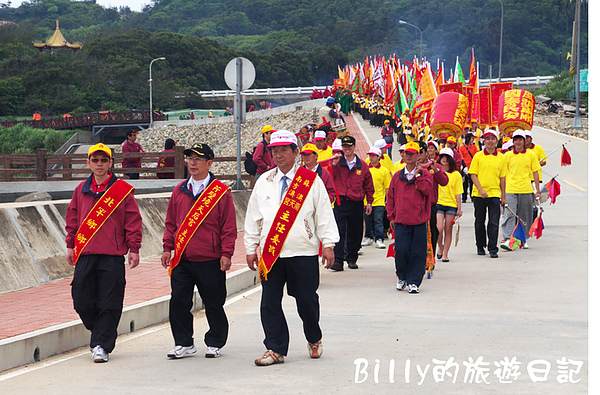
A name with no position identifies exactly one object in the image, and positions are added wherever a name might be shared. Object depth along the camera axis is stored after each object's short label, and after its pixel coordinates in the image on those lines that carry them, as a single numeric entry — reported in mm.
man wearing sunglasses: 6863
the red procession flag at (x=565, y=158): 16859
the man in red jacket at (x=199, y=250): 6785
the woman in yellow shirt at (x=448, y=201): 12586
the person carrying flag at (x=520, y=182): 13828
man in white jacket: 6590
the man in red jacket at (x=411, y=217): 10125
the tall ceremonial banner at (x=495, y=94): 23156
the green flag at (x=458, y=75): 28972
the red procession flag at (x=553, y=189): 16306
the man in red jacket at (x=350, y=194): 12070
